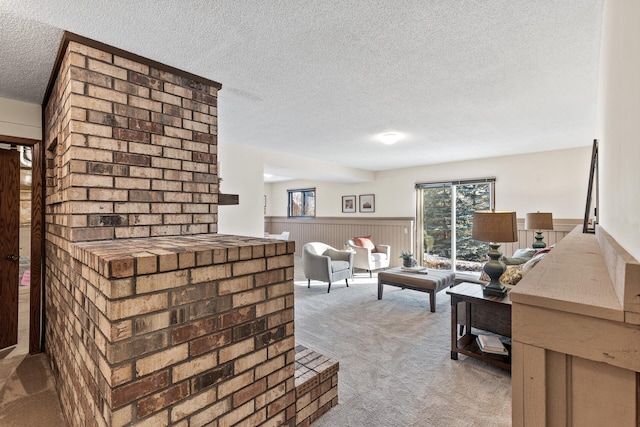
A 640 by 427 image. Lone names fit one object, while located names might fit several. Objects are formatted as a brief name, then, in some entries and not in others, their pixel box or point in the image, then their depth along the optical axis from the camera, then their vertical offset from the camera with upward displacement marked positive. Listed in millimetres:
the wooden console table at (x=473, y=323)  2484 -980
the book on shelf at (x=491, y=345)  2480 -1056
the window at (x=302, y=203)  8788 +385
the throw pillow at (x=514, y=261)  3830 -555
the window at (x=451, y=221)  5865 -93
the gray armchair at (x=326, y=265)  4931 -811
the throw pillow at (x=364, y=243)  6505 -569
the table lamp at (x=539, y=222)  4410 -80
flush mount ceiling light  3933 +1038
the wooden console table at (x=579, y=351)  523 -248
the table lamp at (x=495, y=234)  2623 -158
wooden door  2846 -272
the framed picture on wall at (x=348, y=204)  7844 +313
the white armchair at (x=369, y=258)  6164 -853
